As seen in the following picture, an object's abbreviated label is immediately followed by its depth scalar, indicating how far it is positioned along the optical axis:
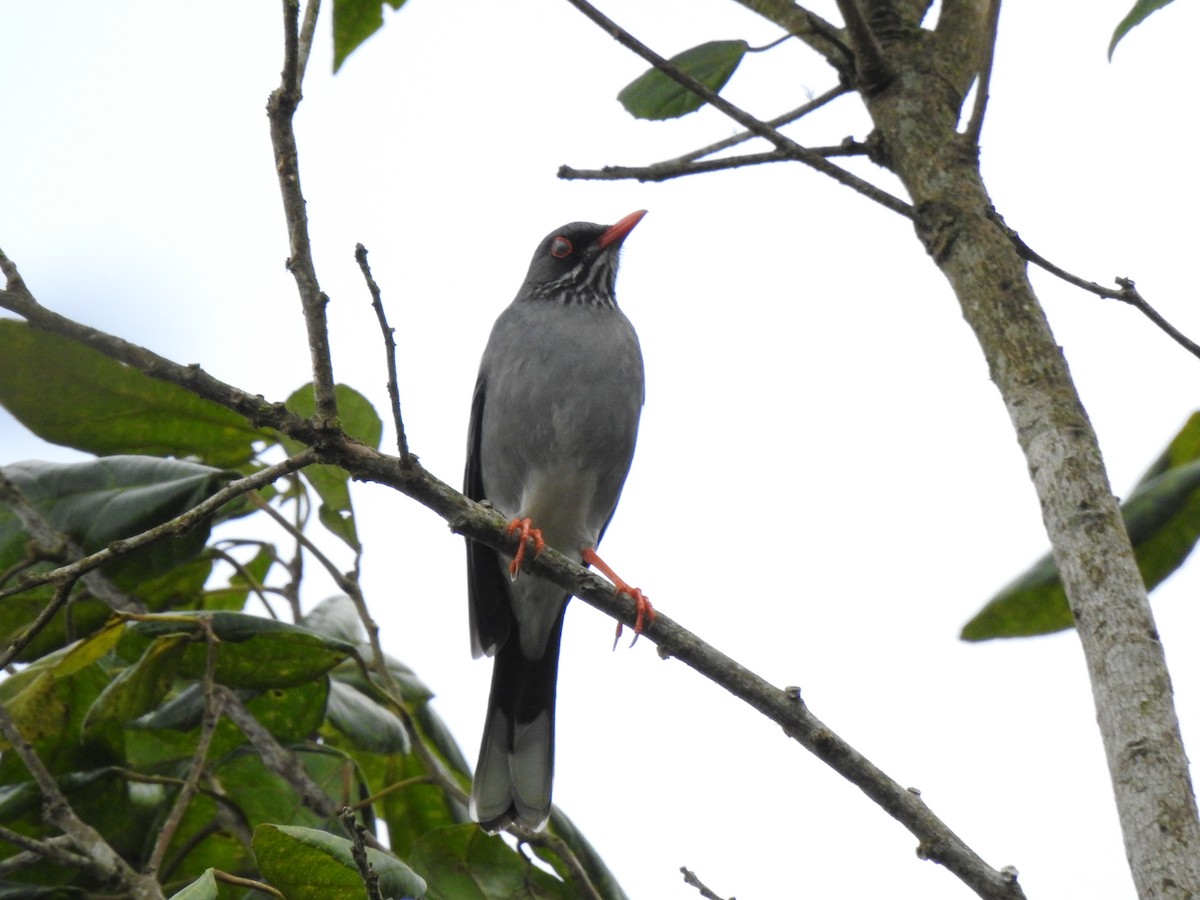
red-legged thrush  10.89
